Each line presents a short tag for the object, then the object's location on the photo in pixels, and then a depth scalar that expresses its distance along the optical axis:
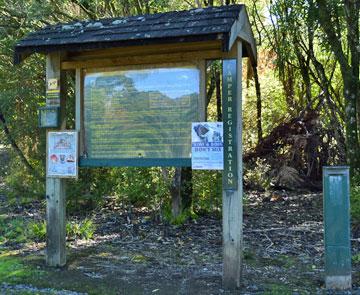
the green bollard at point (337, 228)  6.11
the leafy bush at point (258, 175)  15.05
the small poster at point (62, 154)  7.08
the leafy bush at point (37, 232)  9.05
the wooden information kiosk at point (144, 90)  6.31
